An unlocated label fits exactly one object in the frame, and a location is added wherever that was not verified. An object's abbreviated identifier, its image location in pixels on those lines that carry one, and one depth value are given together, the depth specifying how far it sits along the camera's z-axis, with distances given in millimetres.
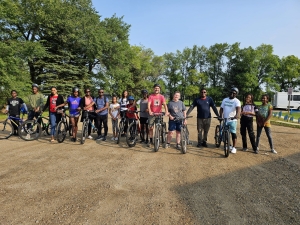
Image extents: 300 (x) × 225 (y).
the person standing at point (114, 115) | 7545
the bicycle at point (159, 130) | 5852
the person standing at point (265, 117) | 5945
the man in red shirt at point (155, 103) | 6195
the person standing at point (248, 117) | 5992
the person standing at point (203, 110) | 6344
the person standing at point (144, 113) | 6844
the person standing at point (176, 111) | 6160
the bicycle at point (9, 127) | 7586
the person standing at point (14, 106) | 7714
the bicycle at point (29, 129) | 7262
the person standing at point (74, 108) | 6977
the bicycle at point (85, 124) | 6869
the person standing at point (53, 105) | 7074
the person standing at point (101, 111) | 7422
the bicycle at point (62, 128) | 6820
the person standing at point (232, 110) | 5863
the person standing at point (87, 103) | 7121
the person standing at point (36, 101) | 7549
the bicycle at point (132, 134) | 6386
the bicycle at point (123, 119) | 7245
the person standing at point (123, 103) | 7652
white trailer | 30244
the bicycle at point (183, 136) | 5768
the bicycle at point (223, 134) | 5449
